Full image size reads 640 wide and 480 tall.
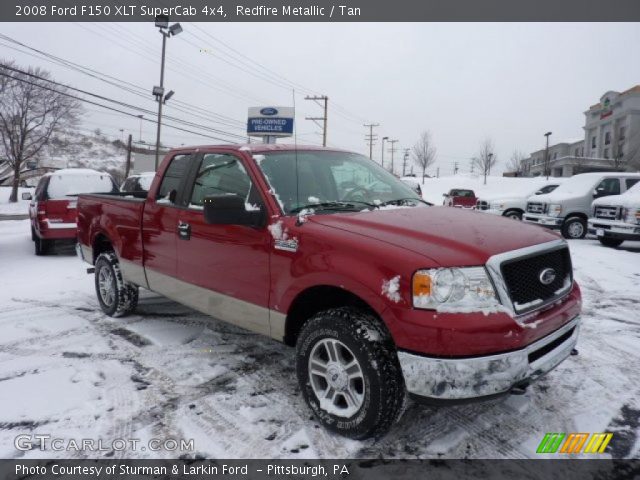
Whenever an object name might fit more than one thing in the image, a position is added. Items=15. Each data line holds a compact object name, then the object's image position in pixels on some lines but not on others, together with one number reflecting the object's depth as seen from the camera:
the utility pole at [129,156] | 47.33
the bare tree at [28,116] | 27.72
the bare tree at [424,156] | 71.12
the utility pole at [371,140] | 73.68
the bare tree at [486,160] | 66.50
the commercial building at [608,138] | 49.73
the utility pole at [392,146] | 88.24
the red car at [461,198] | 25.58
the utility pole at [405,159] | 101.79
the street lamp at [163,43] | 25.12
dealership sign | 36.16
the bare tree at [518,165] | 80.06
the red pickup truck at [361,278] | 2.44
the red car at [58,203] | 9.30
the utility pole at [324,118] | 40.84
